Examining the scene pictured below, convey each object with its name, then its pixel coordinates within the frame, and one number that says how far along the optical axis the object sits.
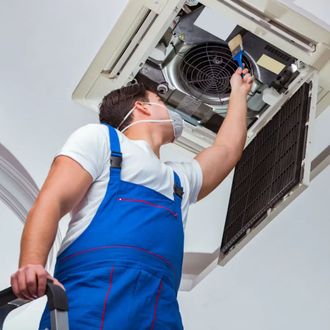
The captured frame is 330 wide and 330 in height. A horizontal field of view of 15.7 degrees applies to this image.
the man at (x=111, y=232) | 3.12
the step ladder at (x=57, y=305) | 2.69
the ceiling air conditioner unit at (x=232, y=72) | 4.68
